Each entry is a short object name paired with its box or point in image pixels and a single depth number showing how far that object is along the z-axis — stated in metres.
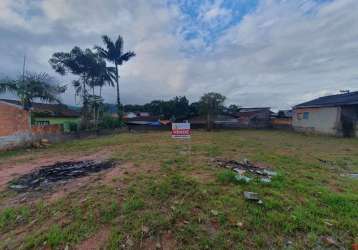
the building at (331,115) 12.95
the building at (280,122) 20.23
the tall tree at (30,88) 8.81
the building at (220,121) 21.16
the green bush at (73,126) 12.48
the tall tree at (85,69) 15.32
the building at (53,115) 15.85
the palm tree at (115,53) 18.87
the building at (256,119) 22.16
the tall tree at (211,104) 18.86
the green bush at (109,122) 15.96
